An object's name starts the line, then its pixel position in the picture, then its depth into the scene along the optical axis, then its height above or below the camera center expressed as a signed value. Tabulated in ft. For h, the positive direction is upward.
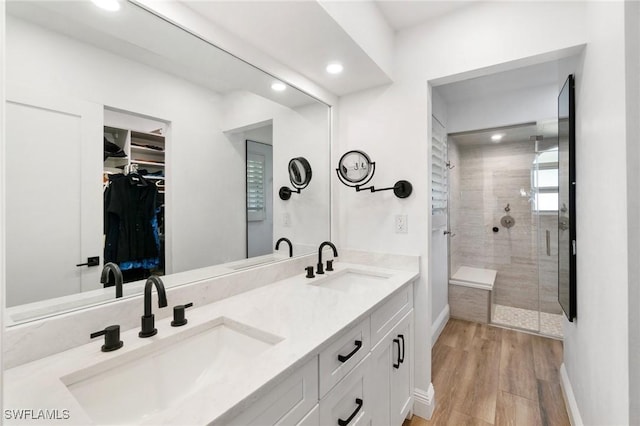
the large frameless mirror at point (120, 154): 2.96 +0.80
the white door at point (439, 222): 8.43 -0.29
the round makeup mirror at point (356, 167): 6.45 +1.06
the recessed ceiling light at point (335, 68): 5.55 +2.89
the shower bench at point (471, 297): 9.93 -3.00
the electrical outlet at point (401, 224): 6.18 -0.24
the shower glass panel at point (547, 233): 8.73 -0.66
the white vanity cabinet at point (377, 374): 3.35 -2.28
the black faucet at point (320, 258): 5.99 -0.93
